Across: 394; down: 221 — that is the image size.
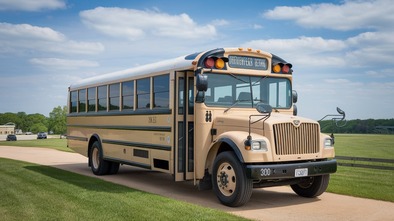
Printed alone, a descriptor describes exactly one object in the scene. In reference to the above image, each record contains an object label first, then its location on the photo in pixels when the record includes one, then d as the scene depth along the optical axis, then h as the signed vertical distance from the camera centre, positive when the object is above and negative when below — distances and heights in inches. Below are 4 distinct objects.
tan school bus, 291.0 -5.7
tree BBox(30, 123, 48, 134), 6456.7 -133.6
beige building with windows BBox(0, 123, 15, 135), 5826.8 -135.3
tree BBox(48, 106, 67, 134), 4744.1 -10.7
